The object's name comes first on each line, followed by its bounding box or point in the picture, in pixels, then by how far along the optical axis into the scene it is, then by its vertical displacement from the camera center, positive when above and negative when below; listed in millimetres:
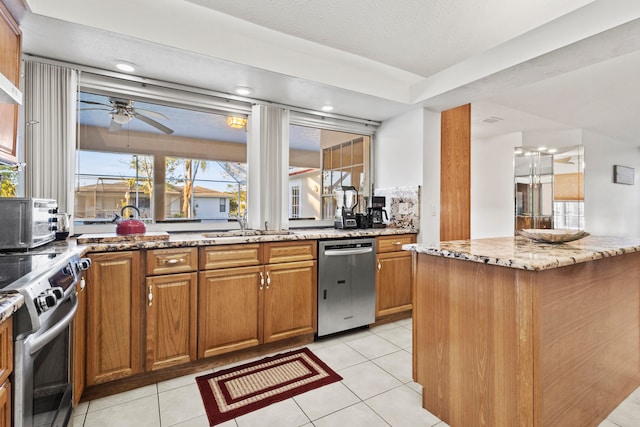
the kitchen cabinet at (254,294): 2205 -635
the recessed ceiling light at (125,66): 2238 +1095
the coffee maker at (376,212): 3404 +11
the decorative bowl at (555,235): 1825 -136
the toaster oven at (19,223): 1572 -54
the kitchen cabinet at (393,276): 3004 -637
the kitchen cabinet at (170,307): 2014 -638
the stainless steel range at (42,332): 926 -421
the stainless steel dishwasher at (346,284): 2676 -649
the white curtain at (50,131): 2061 +563
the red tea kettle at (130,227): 2148 -101
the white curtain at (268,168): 2955 +438
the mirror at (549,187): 4989 +433
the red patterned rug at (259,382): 1820 -1145
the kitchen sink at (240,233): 2626 -181
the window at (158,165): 2580 +473
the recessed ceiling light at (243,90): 2700 +1106
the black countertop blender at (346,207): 3217 +65
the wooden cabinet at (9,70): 1626 +791
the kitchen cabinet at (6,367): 841 -437
